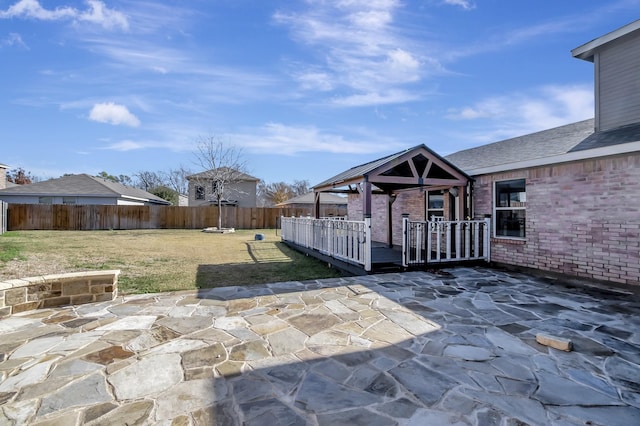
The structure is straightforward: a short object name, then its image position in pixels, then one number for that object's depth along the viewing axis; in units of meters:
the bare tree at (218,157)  24.12
